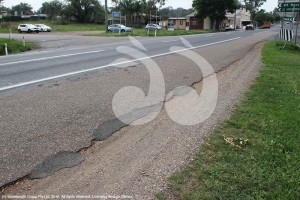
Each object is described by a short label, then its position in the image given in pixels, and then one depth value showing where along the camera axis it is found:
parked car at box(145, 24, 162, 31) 58.50
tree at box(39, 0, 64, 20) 85.73
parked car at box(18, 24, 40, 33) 49.59
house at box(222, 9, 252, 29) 105.88
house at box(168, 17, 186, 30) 94.44
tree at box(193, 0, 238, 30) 75.78
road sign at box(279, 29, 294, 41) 20.78
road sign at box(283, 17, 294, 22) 22.06
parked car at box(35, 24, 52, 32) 52.31
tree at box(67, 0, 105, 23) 83.00
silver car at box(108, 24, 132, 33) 47.94
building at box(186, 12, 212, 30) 85.94
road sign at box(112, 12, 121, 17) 49.09
